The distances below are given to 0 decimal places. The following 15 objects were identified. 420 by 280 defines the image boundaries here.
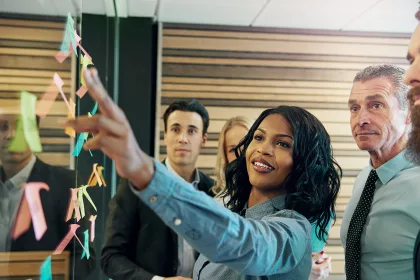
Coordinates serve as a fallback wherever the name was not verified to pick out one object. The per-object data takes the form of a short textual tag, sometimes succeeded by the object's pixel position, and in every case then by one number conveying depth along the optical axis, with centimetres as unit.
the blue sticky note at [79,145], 121
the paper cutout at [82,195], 136
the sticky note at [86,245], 158
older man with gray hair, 149
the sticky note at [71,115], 106
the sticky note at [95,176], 183
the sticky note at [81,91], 121
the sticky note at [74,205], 113
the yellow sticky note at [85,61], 138
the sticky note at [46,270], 85
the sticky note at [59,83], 94
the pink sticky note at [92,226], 187
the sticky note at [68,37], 103
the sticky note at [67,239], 101
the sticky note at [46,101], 80
